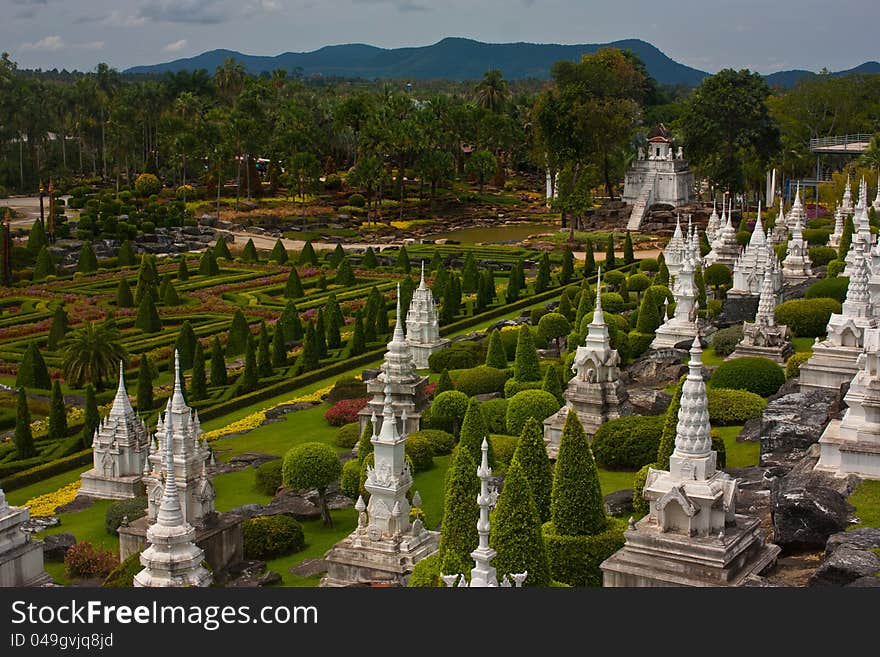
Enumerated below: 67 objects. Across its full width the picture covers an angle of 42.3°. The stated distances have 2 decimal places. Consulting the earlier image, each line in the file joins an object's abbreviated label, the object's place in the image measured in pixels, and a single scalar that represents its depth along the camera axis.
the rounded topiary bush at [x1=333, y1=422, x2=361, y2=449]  37.12
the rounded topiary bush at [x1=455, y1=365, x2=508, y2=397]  41.66
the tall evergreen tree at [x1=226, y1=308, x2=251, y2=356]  49.47
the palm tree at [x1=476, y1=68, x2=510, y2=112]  131.25
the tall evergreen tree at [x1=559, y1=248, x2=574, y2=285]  69.38
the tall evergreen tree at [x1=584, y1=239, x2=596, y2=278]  70.56
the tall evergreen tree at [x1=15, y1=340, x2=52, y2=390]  43.84
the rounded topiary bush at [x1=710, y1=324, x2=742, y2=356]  42.16
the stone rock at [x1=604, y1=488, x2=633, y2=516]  27.83
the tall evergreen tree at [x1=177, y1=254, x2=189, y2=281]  69.50
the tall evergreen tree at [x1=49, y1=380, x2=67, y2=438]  37.75
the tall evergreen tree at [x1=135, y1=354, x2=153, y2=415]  40.81
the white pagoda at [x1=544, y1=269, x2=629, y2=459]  34.22
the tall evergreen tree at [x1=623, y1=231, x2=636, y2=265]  75.32
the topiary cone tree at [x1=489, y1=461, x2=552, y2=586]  19.80
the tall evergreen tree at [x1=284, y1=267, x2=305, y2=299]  63.27
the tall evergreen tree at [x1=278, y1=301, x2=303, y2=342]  52.28
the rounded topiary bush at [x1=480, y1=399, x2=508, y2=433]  36.38
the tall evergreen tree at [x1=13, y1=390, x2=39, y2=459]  35.94
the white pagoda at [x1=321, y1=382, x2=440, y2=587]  23.70
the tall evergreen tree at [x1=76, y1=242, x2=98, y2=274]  72.88
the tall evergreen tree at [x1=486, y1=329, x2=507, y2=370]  44.21
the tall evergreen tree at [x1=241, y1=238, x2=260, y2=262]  77.11
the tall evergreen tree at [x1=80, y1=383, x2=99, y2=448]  37.31
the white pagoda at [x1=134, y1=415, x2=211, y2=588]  21.44
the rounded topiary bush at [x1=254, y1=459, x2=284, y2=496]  33.00
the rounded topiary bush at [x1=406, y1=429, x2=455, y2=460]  35.28
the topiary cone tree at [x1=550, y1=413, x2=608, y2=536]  22.81
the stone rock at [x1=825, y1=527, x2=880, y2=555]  20.88
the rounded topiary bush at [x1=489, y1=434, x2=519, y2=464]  32.69
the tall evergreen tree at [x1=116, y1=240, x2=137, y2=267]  75.00
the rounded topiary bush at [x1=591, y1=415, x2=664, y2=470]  31.53
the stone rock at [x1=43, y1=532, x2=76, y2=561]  28.62
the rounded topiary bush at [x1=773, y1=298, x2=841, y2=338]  42.66
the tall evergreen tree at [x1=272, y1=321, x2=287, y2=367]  47.56
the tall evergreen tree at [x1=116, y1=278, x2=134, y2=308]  60.09
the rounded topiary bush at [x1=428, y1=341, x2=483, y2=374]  45.94
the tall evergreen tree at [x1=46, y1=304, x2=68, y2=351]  50.62
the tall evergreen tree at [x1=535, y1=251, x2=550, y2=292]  66.44
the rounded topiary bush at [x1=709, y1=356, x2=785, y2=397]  35.88
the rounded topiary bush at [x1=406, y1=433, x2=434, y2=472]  33.97
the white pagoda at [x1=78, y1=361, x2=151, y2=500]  33.75
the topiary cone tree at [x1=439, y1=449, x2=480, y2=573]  20.25
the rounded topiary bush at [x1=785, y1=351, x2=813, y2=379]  36.25
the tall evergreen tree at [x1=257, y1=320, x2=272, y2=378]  46.06
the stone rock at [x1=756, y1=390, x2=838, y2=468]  28.19
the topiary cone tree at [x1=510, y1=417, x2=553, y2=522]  24.31
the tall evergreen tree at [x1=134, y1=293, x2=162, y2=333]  53.62
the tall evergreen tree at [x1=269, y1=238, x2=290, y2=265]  76.81
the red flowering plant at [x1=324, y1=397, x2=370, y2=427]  39.91
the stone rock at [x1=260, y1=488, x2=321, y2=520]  30.61
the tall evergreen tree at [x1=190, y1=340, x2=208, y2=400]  42.59
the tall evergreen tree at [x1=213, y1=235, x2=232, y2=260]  77.31
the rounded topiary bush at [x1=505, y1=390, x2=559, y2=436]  35.03
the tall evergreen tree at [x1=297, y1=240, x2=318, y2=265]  76.06
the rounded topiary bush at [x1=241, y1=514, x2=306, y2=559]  27.62
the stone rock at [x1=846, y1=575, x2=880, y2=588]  18.70
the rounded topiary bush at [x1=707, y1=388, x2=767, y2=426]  33.75
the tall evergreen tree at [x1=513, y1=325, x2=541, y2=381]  39.72
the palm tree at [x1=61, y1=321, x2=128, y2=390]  43.22
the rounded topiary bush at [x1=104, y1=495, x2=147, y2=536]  30.19
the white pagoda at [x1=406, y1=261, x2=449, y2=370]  47.94
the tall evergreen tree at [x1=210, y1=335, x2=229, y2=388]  44.44
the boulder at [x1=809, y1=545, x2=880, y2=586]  19.45
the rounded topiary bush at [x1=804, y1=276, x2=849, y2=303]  44.91
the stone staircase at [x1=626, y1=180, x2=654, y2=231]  97.62
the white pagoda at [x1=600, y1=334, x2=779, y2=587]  20.42
